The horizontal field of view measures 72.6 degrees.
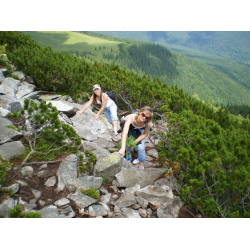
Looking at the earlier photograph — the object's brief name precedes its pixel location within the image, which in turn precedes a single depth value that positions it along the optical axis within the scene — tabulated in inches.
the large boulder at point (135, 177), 167.5
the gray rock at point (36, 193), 132.1
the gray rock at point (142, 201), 145.5
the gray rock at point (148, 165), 215.5
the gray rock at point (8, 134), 158.7
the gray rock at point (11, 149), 148.9
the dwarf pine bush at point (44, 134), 149.6
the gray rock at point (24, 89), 274.9
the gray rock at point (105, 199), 142.3
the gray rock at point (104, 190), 157.4
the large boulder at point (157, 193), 153.2
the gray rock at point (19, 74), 320.2
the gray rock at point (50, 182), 144.7
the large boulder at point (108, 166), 168.8
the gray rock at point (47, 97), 290.6
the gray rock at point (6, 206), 109.5
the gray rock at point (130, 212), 136.4
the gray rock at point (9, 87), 258.2
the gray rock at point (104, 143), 233.3
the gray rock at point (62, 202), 129.1
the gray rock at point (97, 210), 128.6
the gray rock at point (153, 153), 249.4
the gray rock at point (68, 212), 121.1
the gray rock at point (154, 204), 146.7
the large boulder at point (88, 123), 253.1
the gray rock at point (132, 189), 160.2
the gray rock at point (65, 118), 232.6
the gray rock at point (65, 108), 251.3
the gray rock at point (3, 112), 201.0
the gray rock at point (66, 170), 148.6
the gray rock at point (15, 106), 222.1
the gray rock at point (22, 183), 134.6
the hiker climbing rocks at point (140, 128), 157.4
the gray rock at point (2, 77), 281.0
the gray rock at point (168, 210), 142.5
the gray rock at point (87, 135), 235.5
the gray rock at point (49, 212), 114.9
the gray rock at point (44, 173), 148.8
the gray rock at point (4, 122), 170.9
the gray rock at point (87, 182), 148.7
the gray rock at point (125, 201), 144.7
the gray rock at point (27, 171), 143.4
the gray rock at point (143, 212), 140.9
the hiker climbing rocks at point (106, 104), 237.2
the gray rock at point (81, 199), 130.8
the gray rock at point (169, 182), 173.6
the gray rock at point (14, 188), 125.6
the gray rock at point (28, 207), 118.1
